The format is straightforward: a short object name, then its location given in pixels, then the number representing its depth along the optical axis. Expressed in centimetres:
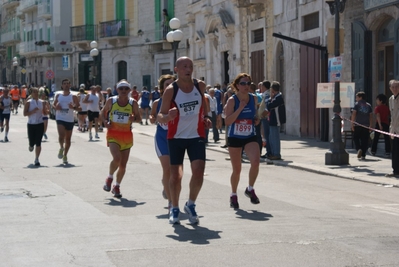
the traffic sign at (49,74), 5321
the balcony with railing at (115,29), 4969
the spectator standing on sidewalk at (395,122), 1491
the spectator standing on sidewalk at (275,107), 1811
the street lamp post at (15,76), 7610
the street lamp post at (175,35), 3040
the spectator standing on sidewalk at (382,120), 1850
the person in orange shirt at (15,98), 4730
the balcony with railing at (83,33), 5375
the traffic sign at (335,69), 1749
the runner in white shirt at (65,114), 1811
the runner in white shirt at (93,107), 2828
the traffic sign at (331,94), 1820
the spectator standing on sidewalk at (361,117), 1891
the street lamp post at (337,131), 1742
